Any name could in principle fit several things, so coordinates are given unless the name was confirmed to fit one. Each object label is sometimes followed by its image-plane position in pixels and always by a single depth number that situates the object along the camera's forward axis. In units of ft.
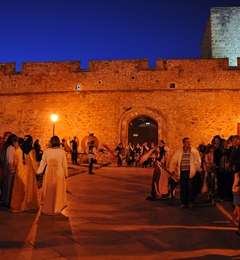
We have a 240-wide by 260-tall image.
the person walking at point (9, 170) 19.53
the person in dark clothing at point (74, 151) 47.57
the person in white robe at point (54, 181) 17.52
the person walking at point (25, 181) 18.33
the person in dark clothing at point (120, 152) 50.70
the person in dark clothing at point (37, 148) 30.55
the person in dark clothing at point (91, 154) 37.93
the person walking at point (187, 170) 20.22
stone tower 64.85
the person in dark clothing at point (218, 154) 22.66
